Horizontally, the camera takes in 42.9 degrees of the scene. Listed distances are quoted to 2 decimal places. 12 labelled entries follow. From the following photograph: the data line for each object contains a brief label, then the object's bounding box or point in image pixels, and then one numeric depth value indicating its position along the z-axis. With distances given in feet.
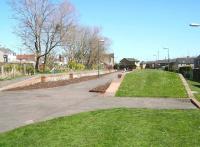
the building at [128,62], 339.48
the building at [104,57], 233.31
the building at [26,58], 277.82
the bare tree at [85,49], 192.12
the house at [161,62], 360.15
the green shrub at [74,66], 151.86
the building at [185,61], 301.81
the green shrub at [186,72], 121.89
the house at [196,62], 231.31
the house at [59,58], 172.47
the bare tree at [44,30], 123.26
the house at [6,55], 230.93
